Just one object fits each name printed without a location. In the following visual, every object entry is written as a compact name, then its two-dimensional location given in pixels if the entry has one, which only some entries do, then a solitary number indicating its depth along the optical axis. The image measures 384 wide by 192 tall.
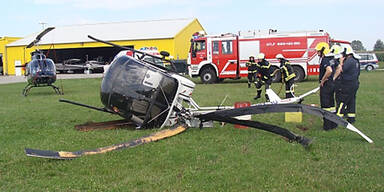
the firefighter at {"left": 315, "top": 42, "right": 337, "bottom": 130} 7.97
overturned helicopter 6.80
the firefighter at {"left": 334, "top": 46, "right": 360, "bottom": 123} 7.96
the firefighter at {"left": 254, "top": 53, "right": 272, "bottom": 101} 13.75
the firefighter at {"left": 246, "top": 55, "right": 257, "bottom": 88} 17.72
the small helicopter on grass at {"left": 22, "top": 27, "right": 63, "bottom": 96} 16.77
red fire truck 21.28
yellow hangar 40.50
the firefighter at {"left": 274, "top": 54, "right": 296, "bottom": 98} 11.26
